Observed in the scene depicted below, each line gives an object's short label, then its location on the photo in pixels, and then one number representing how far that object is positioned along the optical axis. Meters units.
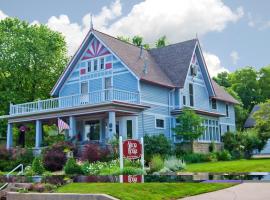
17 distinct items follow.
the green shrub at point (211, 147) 35.94
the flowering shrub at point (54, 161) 24.05
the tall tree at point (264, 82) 63.89
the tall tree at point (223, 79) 72.54
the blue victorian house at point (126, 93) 29.53
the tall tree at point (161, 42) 56.06
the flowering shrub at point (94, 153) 24.55
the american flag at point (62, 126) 28.15
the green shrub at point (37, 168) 21.16
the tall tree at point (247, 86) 64.81
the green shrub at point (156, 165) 19.19
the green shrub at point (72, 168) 19.14
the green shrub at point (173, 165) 19.83
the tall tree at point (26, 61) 42.66
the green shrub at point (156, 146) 28.54
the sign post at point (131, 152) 16.70
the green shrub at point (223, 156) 33.47
